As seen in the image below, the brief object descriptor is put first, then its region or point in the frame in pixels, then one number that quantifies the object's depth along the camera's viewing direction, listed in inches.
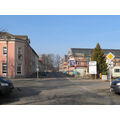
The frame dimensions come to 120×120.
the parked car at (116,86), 389.4
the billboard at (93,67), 1079.0
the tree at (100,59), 1157.2
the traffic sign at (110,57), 473.3
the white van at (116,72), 1289.4
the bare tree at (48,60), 3518.7
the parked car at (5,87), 355.3
